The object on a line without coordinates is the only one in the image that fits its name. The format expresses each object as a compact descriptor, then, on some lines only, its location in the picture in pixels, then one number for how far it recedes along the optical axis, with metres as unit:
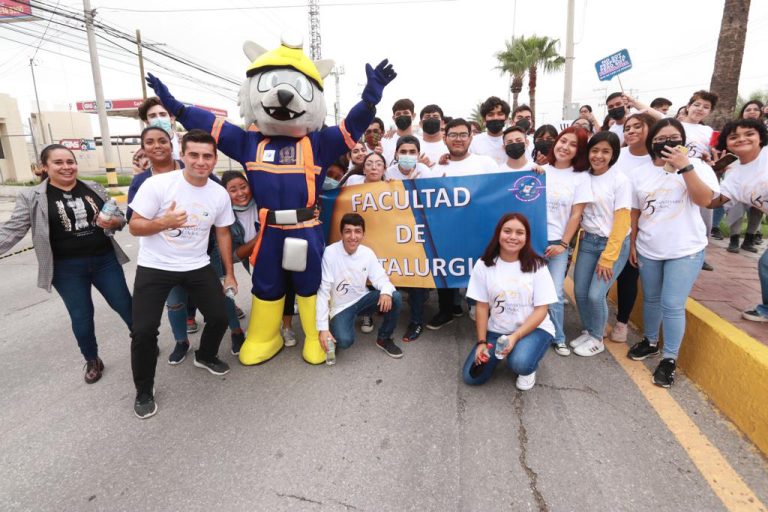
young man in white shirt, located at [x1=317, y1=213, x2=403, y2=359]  3.27
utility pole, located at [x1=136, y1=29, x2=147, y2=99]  17.77
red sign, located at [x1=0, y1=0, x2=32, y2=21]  17.31
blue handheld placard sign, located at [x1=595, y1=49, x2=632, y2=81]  5.74
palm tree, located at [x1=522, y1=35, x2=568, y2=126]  21.95
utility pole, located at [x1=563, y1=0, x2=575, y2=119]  10.73
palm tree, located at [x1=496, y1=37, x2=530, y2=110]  22.45
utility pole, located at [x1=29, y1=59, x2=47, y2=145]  30.95
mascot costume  3.07
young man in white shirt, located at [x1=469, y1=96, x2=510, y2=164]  4.52
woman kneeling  2.73
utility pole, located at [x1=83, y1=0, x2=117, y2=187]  13.00
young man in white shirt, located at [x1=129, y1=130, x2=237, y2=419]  2.59
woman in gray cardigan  2.71
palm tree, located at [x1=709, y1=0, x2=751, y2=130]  6.59
